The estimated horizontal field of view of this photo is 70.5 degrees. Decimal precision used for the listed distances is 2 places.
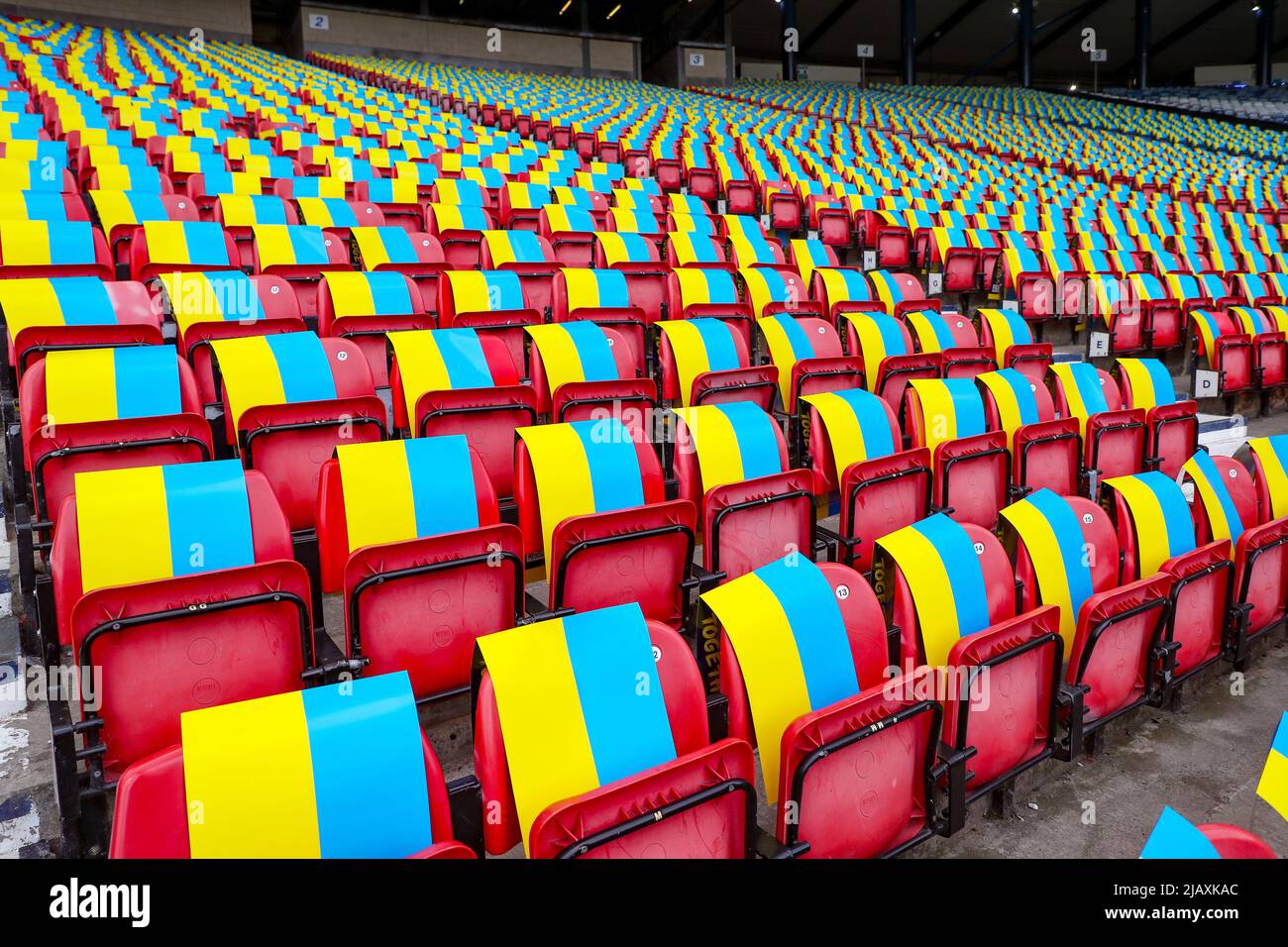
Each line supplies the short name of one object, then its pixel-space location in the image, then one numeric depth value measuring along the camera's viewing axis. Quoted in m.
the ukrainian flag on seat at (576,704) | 1.43
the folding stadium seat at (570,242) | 4.72
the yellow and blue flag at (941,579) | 1.99
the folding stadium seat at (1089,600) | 2.13
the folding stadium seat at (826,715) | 1.56
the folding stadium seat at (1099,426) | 3.34
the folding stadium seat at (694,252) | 4.83
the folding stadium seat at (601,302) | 3.62
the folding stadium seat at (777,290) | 4.34
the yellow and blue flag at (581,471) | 2.29
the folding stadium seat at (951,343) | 3.85
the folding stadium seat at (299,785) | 1.16
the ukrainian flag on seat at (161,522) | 1.72
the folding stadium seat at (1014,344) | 4.04
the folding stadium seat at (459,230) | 4.39
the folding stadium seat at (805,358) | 3.42
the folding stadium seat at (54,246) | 3.38
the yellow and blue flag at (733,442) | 2.62
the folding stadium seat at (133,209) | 4.00
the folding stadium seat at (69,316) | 2.52
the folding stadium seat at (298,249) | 3.87
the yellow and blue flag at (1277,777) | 1.43
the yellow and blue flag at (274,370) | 2.55
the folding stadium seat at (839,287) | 4.62
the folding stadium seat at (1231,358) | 4.84
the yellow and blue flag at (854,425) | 2.92
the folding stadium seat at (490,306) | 3.44
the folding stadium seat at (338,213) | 4.61
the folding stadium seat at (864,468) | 2.60
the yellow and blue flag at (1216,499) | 2.87
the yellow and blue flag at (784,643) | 1.68
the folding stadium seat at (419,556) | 1.76
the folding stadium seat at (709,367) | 3.22
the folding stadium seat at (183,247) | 3.61
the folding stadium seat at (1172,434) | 3.51
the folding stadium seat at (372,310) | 3.11
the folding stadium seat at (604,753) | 1.28
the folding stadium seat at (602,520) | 2.03
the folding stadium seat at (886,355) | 3.62
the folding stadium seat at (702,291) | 4.13
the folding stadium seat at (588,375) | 2.76
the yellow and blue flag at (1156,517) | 2.60
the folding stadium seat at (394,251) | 3.99
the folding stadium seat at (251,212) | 4.29
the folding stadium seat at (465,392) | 2.56
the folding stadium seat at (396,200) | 4.95
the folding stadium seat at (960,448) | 2.86
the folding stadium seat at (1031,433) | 3.12
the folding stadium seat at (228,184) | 4.75
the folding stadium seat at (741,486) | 2.34
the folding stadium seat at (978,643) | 1.83
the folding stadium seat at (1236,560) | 2.46
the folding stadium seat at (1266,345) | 4.93
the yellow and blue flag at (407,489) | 2.03
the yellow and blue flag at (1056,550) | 2.29
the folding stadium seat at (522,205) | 5.18
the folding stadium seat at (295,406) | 2.26
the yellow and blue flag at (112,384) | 2.24
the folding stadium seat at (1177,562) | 2.40
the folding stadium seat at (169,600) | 1.48
